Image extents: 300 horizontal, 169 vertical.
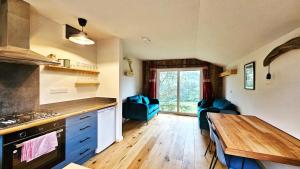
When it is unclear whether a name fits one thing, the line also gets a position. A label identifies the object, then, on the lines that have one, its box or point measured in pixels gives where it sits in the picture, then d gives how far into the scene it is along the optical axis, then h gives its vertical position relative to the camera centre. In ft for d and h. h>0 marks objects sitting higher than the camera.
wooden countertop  3.79 -1.37
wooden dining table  2.95 -1.85
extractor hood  4.13 +2.08
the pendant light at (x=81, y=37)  5.52 +2.36
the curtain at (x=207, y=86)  14.07 -0.20
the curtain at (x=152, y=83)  15.68 +0.18
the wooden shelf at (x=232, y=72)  9.66 +1.13
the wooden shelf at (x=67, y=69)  5.89 +0.89
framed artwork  6.67 +0.58
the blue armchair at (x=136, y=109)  11.23 -2.66
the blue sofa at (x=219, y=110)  8.97 -2.12
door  15.01 -0.76
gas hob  3.83 -1.33
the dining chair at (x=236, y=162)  3.89 -2.81
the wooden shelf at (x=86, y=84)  7.21 +0.01
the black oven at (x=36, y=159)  3.55 -2.29
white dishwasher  6.86 -2.91
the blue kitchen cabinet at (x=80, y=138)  5.21 -2.83
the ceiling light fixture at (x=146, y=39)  7.69 +3.30
